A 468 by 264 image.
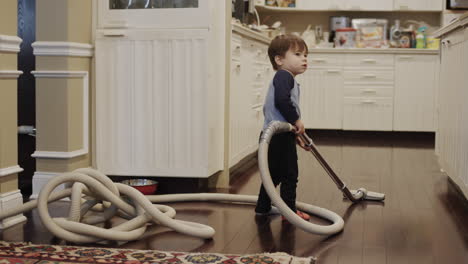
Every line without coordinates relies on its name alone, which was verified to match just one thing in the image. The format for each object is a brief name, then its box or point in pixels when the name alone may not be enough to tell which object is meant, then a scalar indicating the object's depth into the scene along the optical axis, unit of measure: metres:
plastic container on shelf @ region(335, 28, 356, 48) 6.87
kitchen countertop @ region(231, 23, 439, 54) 6.55
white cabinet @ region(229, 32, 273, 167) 3.89
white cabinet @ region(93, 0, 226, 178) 3.44
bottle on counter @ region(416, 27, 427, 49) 6.71
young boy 2.85
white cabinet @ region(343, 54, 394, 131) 6.65
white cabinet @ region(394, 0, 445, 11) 6.79
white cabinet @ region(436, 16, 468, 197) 3.18
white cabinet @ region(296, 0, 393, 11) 6.86
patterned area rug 2.17
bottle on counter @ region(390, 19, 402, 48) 6.84
